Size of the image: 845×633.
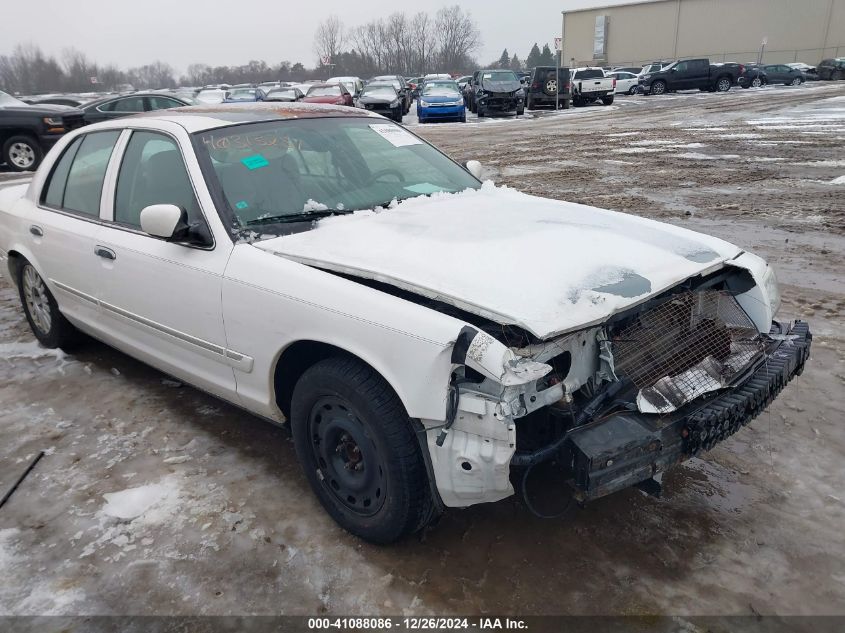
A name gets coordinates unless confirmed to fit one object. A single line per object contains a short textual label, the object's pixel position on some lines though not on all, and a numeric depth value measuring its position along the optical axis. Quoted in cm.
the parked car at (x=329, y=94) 2166
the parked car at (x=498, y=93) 2394
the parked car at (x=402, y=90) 2637
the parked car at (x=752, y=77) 3575
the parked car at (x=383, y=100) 2164
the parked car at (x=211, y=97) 2341
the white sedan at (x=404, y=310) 226
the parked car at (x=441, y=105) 2180
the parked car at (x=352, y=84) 3084
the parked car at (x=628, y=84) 3753
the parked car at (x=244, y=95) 2317
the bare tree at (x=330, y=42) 10059
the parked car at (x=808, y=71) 3936
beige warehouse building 5528
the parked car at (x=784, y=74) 3722
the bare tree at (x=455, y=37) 9825
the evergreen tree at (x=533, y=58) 11742
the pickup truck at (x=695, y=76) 3488
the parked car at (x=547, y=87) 2666
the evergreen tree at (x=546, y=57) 11035
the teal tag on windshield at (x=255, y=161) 326
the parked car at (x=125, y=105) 1541
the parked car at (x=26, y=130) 1331
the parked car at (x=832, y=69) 3978
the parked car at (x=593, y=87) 2917
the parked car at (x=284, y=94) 2254
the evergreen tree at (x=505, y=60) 12011
